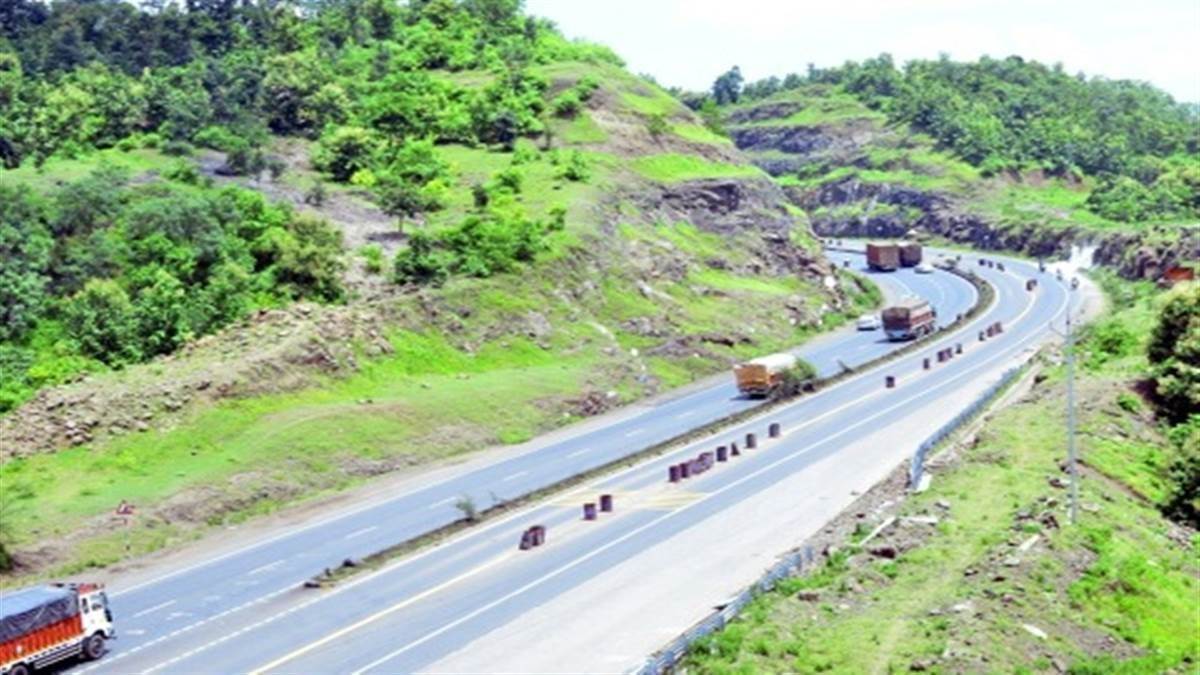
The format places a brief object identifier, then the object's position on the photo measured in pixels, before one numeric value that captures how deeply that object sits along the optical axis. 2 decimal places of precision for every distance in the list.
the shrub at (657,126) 137.25
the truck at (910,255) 167.50
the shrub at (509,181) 117.31
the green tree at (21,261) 79.38
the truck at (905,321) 113.50
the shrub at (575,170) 121.56
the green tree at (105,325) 77.19
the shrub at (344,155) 120.38
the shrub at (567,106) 137.88
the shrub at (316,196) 108.69
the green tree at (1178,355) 71.62
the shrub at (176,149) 117.94
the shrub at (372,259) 96.88
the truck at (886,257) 166.38
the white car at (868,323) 123.38
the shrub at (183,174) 106.62
